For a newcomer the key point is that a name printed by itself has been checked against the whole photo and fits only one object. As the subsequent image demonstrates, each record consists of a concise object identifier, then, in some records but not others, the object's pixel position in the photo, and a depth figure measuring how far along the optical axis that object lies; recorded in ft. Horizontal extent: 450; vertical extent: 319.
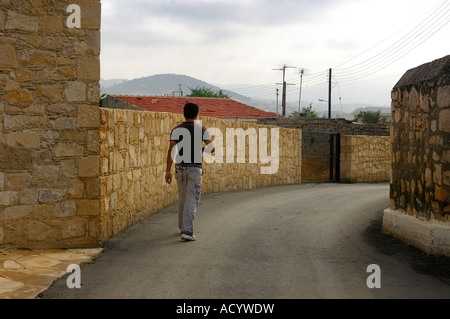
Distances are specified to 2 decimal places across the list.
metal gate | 77.36
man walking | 21.72
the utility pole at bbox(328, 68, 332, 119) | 188.79
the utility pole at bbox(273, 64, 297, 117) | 212.21
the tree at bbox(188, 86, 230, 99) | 231.34
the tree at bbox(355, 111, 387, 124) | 239.54
